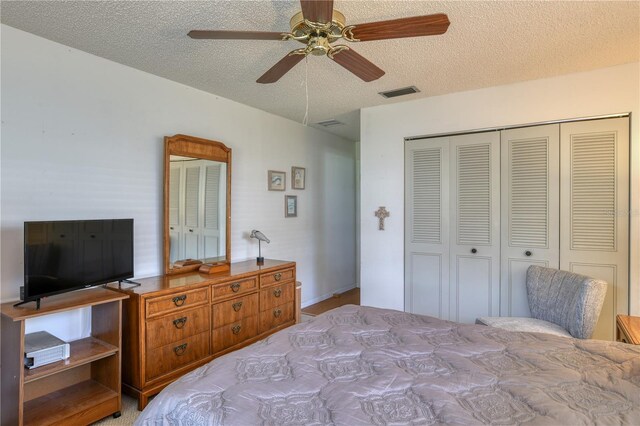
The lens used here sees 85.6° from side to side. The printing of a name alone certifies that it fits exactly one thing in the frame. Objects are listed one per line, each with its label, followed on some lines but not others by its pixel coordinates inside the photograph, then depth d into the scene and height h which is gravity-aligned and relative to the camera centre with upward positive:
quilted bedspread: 1.17 -0.68
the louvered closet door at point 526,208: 3.03 +0.03
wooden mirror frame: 2.94 +0.49
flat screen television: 1.95 -0.29
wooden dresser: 2.34 -0.86
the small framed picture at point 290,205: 4.43 +0.06
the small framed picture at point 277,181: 4.18 +0.36
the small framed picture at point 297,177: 4.54 +0.45
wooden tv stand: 1.85 -0.97
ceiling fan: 1.55 +0.88
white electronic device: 1.92 -0.81
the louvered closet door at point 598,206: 2.77 +0.05
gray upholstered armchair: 2.38 -0.69
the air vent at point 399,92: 3.30 +1.18
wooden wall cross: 3.83 -0.05
